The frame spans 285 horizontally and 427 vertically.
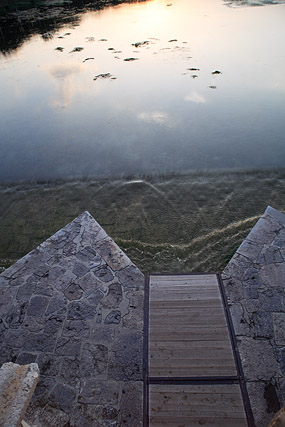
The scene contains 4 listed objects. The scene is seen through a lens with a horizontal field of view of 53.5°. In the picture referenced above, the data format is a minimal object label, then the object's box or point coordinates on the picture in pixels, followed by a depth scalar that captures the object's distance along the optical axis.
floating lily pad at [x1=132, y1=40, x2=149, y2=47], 18.50
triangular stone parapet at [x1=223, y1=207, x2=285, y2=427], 3.79
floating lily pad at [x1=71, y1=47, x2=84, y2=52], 18.21
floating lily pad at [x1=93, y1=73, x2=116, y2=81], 14.49
